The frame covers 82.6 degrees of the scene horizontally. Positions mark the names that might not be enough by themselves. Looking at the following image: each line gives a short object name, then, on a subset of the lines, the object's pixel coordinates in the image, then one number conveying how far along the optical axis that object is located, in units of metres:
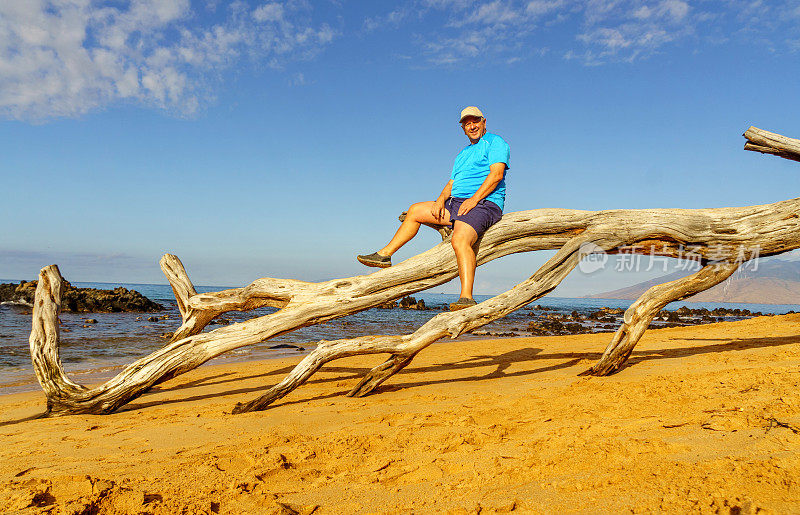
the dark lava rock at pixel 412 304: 37.88
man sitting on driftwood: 5.17
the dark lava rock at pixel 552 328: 17.22
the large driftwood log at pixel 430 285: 4.88
